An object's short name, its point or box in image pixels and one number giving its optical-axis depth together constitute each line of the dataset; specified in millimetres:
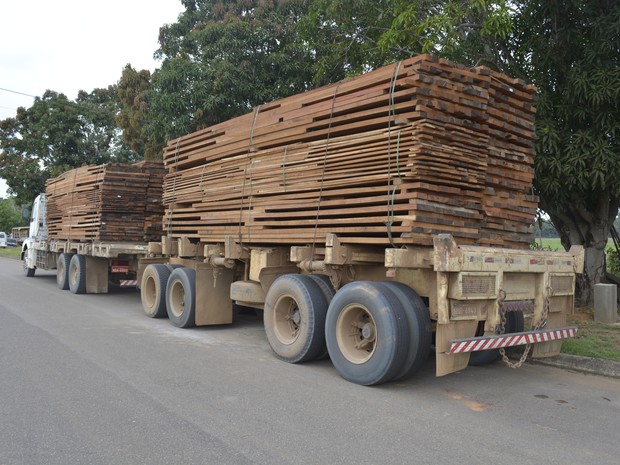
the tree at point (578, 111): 9305
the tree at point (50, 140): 30750
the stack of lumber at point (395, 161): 5805
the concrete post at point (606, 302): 9586
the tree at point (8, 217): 66625
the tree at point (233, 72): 14898
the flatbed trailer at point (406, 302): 5348
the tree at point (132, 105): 21406
